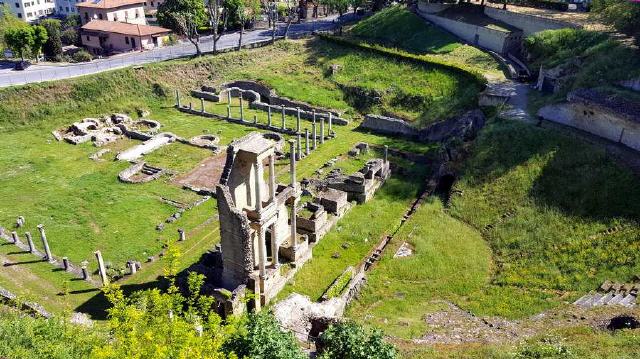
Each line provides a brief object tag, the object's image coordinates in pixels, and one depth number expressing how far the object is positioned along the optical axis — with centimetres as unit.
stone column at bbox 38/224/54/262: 2914
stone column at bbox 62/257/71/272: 2861
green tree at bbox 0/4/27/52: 7114
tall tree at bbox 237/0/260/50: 7619
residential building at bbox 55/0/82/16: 11094
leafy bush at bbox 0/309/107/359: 1565
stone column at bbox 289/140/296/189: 2859
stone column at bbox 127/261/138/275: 2861
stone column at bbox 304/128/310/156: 4378
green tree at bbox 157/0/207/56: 6275
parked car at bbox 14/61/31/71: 5938
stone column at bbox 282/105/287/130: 4849
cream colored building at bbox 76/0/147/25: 8550
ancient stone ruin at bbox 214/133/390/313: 2516
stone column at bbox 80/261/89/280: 2795
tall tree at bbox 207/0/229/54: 6119
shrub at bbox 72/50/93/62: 6706
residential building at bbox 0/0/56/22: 10369
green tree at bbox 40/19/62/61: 6806
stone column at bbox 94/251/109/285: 2712
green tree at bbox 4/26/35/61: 6034
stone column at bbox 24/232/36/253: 2994
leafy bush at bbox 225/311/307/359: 1566
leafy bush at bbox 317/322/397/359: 1669
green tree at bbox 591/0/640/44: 4272
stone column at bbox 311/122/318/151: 4504
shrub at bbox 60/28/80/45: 7775
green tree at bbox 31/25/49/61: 6231
